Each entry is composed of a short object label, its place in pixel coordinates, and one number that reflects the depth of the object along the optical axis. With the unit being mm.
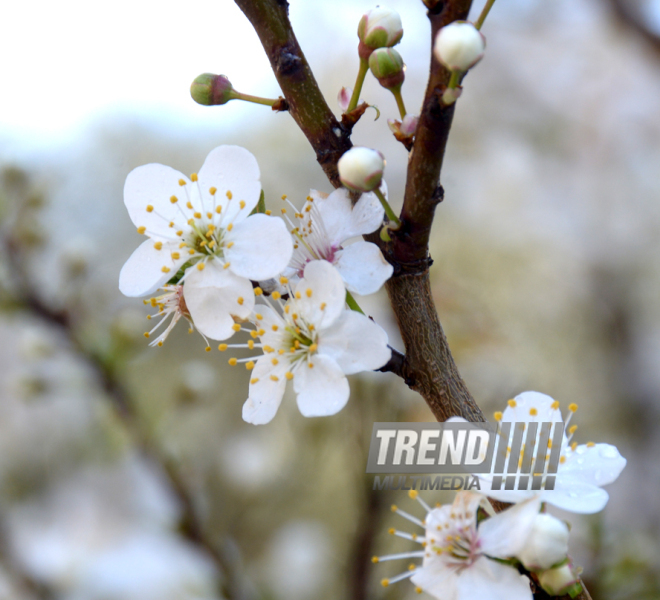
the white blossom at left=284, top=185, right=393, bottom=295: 255
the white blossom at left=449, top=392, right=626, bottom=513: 249
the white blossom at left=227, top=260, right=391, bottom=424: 253
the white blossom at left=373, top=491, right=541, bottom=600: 244
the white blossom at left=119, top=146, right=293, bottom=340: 259
